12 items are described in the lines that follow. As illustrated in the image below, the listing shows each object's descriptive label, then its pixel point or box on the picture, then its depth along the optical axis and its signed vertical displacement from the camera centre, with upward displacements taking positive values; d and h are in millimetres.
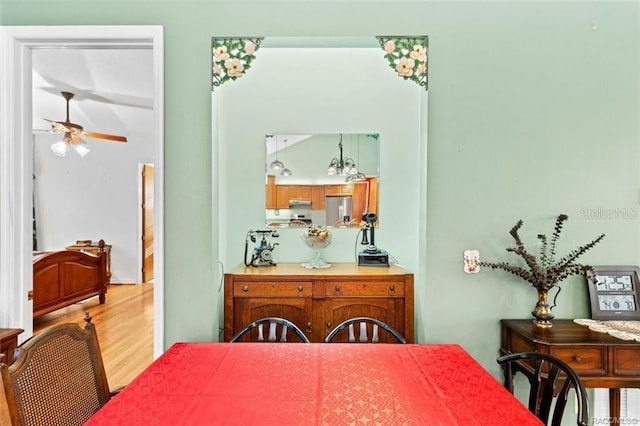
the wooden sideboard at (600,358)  1594 -723
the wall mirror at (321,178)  2834 +246
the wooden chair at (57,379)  1035 -611
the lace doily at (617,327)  1642 -626
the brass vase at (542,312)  1807 -574
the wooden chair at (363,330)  1729 -690
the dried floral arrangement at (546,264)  1812 -320
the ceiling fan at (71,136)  3938 +899
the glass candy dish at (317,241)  2586 -271
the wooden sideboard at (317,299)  2225 -624
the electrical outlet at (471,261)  1923 -311
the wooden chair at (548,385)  1121 -666
